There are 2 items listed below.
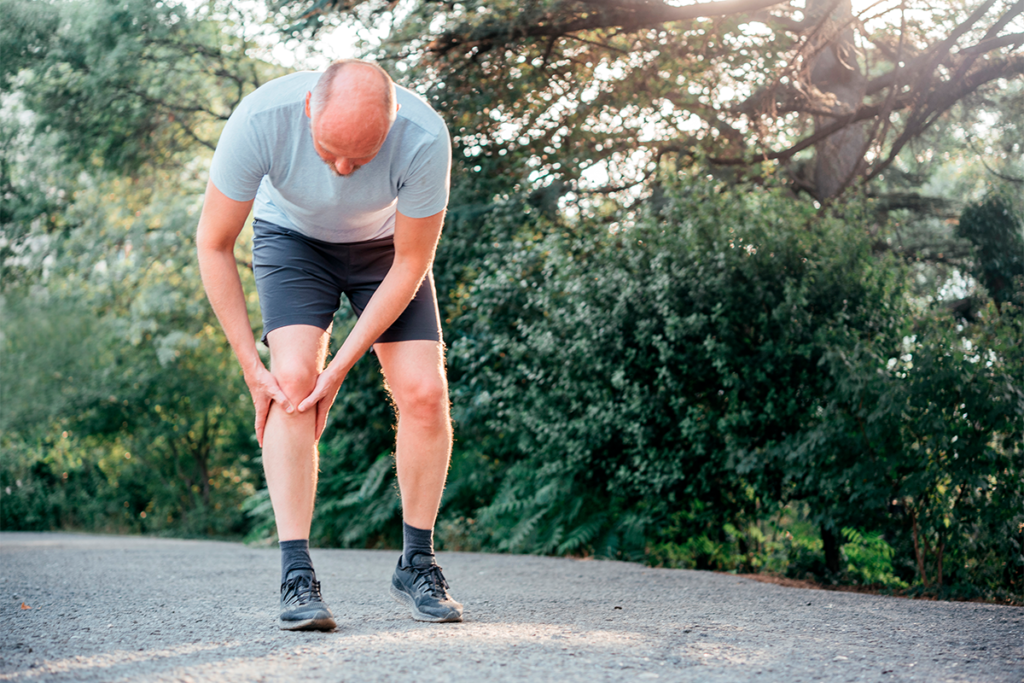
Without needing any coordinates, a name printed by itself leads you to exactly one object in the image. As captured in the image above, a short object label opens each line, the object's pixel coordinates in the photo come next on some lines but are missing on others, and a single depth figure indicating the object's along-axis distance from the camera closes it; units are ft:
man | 8.47
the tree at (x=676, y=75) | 22.61
